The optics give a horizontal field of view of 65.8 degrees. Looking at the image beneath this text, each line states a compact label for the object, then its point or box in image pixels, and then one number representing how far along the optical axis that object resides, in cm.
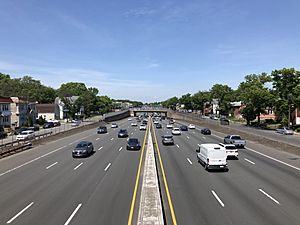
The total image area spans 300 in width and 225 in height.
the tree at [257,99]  5715
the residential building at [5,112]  4963
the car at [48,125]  5886
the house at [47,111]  8382
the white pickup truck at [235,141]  2981
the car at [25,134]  3595
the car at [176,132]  4446
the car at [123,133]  4036
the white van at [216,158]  1772
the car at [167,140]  3141
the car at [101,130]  4756
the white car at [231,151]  2264
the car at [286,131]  4519
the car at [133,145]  2725
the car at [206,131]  4699
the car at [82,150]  2315
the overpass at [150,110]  12858
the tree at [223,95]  10133
